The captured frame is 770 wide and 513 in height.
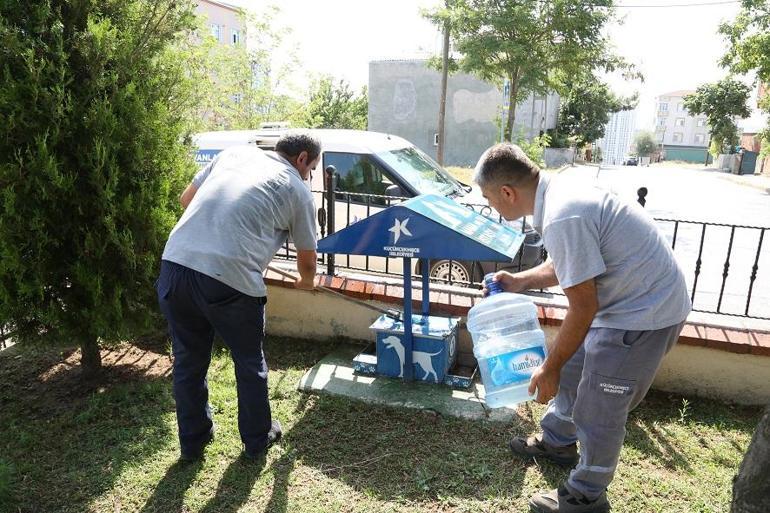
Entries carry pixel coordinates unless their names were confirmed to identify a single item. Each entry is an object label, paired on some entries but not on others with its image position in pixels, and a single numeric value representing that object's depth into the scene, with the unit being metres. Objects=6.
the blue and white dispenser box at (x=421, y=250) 3.12
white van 5.09
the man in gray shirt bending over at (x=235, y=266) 2.52
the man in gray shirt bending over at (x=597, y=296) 2.00
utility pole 14.62
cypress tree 2.86
